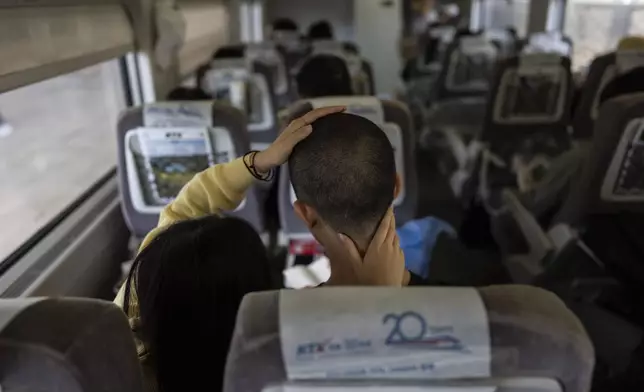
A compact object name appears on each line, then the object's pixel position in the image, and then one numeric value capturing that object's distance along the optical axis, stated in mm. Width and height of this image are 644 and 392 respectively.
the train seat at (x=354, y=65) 4234
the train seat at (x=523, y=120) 3381
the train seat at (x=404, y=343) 675
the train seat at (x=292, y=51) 5492
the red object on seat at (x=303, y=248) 2238
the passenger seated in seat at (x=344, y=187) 979
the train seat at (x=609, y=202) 2102
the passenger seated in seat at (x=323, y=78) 2924
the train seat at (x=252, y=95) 3391
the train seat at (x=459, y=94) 4852
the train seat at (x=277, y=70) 4766
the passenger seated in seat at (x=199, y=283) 996
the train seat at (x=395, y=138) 1991
